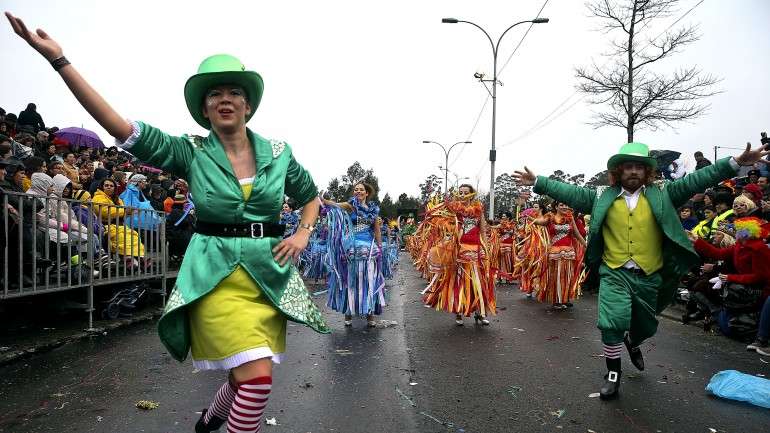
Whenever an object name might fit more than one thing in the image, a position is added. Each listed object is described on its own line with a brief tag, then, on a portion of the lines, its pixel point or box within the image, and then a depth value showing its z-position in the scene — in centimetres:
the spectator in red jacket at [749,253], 732
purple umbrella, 1580
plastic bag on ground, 466
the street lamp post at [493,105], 2311
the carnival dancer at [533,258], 1181
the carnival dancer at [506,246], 1828
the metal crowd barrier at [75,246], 612
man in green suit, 505
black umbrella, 1617
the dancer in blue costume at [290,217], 1771
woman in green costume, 277
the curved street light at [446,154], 4660
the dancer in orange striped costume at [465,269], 866
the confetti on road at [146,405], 436
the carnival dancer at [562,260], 1109
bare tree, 2131
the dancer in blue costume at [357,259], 860
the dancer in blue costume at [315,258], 1553
